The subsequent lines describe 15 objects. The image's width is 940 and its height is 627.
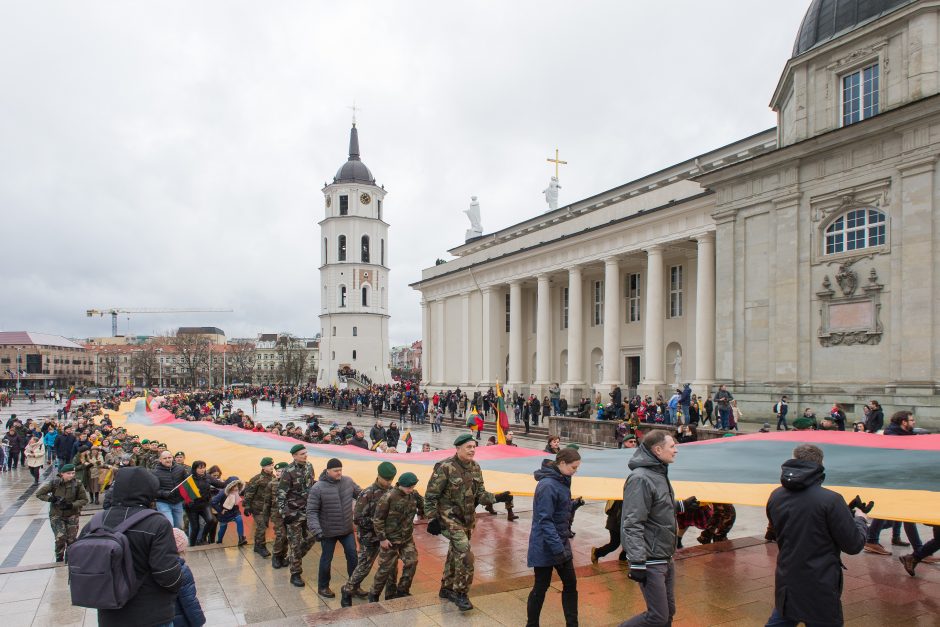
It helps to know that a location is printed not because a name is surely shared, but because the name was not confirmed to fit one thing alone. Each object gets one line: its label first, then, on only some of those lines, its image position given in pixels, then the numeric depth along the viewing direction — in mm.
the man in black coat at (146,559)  3836
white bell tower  87625
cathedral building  19172
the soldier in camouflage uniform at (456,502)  6391
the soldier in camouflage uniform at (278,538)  8891
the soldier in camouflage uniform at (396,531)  6707
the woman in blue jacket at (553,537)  5387
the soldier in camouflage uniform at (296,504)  8211
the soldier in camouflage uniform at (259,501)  9672
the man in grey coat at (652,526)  4598
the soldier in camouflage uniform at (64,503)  10148
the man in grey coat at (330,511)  7398
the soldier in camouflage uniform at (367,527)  6926
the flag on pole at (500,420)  12383
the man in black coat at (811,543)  4227
